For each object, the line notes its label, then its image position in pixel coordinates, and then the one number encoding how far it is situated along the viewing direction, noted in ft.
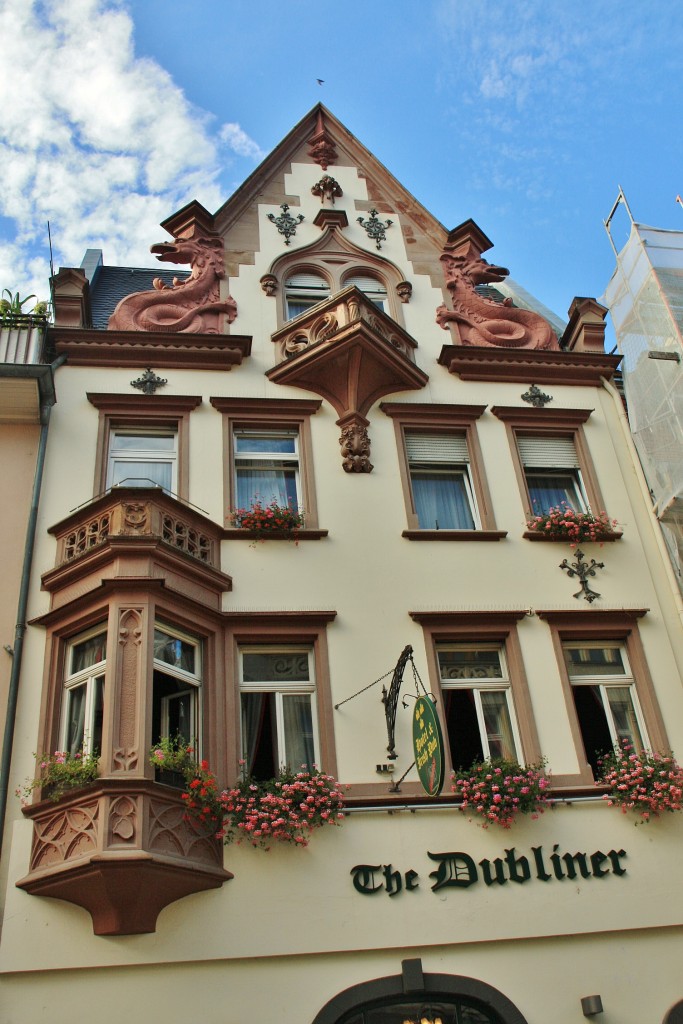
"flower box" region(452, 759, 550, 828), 34.78
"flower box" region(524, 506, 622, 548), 42.52
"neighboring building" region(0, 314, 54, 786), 37.24
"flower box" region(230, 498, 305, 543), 40.01
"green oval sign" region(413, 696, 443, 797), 30.76
